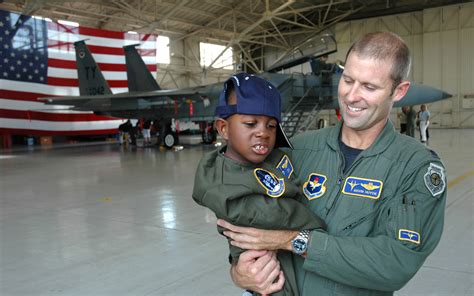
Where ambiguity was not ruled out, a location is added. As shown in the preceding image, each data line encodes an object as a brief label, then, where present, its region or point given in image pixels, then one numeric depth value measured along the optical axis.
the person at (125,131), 21.56
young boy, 1.45
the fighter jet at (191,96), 14.96
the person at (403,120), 15.31
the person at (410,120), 14.84
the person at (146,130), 20.79
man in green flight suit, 1.35
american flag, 20.77
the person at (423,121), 15.29
